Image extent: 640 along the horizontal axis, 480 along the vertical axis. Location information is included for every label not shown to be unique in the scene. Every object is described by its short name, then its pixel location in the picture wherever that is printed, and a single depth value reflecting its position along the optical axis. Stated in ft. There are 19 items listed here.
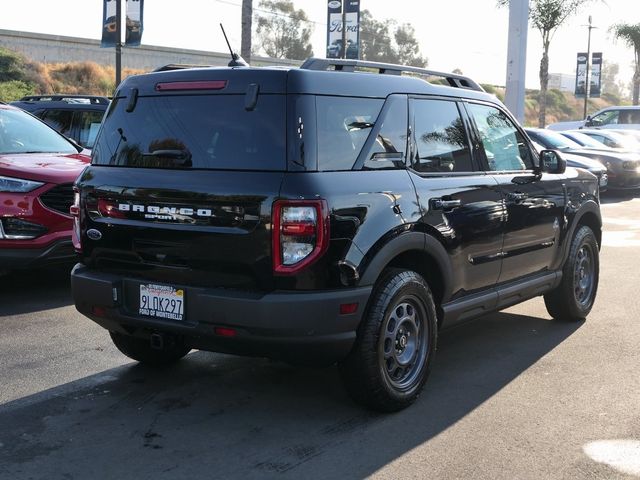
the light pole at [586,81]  153.26
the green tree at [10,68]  136.87
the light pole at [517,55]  81.66
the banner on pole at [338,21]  109.81
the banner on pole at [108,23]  75.82
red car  22.34
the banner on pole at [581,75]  153.58
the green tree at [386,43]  320.29
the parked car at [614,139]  68.90
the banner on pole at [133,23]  75.72
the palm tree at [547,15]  114.83
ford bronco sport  12.84
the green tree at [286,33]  288.51
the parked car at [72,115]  34.12
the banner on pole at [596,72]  158.03
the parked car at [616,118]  90.22
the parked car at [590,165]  56.03
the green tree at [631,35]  159.84
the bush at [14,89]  125.39
